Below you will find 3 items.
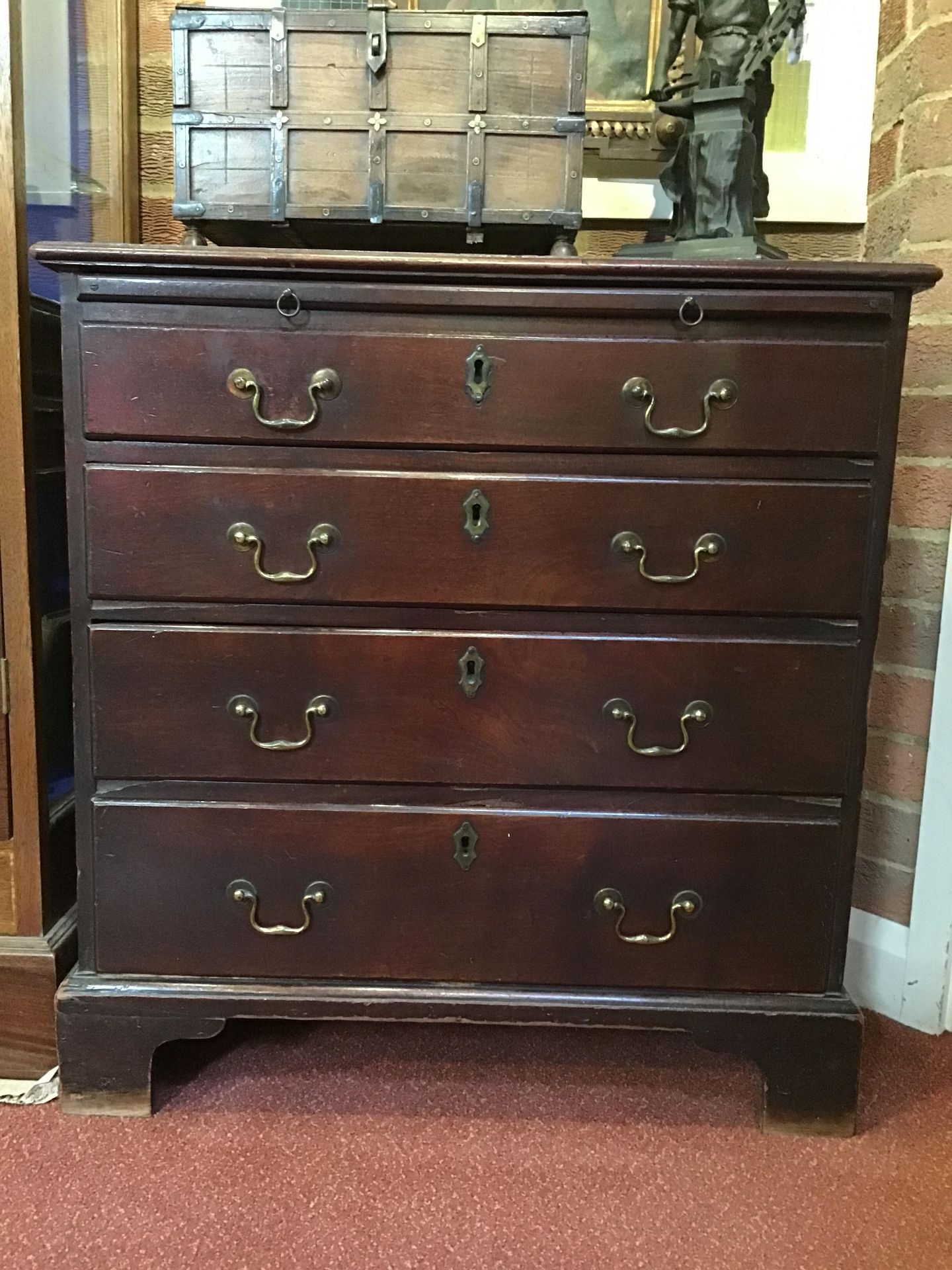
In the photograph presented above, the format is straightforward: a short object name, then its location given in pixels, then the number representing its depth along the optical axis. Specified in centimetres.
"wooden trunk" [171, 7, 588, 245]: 117
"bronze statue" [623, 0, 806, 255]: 125
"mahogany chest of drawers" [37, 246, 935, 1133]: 109
